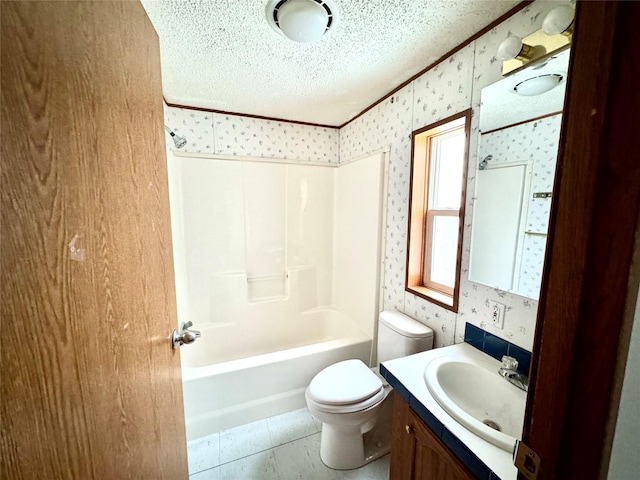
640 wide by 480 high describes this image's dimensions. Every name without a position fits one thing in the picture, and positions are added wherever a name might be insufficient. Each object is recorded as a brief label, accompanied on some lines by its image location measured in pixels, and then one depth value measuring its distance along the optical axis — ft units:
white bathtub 5.37
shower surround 5.77
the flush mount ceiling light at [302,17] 3.35
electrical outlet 3.64
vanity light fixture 2.75
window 4.85
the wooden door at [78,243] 1.18
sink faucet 3.20
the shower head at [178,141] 6.24
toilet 4.45
